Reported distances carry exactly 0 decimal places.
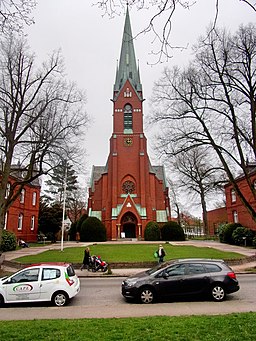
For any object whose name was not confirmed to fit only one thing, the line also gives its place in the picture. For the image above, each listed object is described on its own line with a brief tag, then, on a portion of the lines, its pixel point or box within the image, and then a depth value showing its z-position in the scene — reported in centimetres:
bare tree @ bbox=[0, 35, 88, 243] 1702
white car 965
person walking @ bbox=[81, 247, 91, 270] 1794
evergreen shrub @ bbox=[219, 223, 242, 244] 3494
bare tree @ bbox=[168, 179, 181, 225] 5892
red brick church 4319
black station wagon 982
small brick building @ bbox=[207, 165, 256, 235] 3432
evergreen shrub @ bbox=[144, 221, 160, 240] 3834
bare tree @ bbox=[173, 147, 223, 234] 3688
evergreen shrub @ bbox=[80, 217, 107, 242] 3781
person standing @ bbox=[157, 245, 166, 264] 1795
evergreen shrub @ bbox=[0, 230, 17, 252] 2766
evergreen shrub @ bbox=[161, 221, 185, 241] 3894
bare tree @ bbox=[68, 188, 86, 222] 6106
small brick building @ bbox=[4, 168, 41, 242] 3597
